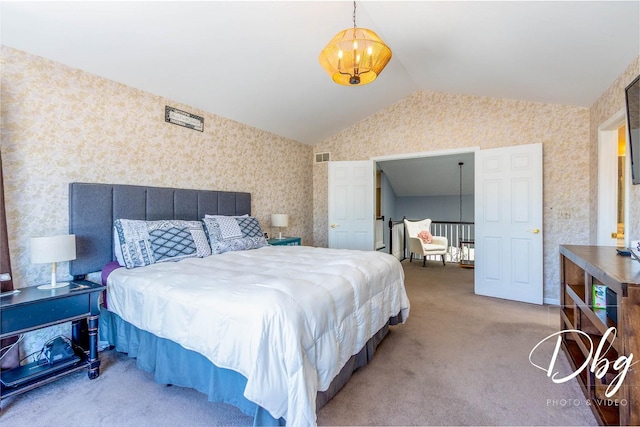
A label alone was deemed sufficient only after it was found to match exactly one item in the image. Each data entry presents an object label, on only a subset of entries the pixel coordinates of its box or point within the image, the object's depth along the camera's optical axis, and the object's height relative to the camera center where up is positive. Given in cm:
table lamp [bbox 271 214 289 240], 441 -12
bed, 137 -57
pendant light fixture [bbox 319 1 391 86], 198 +106
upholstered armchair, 608 -61
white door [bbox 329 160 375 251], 497 +11
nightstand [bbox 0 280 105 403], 179 -66
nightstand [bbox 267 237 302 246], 420 -43
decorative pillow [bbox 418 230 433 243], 619 -51
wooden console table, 126 -57
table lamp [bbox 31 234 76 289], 200 -26
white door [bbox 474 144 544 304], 372 -15
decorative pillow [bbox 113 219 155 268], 244 -27
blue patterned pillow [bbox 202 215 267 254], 312 -24
